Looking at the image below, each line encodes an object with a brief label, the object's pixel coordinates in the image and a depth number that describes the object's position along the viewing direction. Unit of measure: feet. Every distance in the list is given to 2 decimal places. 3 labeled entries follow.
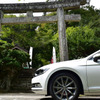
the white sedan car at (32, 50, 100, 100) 13.93
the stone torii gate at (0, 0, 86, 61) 35.96
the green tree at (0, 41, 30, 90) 28.71
